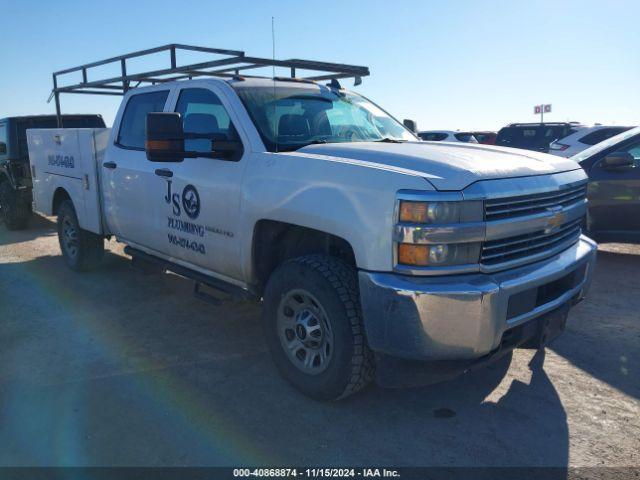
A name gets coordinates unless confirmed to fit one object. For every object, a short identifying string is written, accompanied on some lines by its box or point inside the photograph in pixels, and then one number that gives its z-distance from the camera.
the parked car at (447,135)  16.84
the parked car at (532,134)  13.90
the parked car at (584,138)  10.38
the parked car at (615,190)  6.21
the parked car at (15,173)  9.45
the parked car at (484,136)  18.77
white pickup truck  2.66
